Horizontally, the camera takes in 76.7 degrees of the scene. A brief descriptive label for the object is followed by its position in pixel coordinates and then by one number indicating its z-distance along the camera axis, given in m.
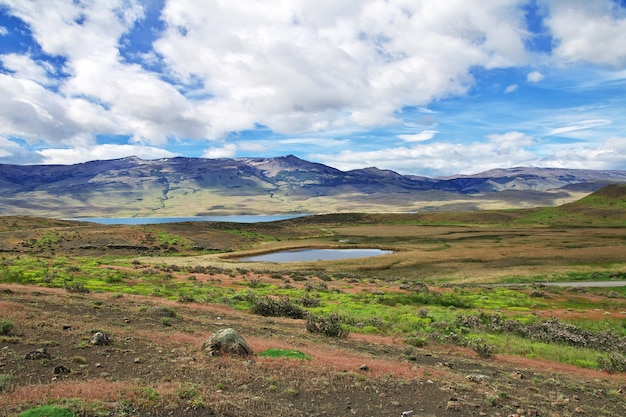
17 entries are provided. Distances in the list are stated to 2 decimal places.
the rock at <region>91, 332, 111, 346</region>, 12.91
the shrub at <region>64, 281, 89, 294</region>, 24.95
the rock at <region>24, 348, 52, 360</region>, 10.88
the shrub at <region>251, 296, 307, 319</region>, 25.34
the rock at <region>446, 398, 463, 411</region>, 10.93
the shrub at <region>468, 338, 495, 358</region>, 18.34
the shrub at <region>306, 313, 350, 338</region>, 19.92
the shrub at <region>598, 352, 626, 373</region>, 17.45
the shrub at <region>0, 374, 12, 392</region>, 8.92
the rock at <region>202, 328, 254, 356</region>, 13.39
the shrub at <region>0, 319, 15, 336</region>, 12.47
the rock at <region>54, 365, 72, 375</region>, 10.27
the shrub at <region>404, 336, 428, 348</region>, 20.11
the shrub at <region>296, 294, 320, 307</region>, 30.61
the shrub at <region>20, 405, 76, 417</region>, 7.51
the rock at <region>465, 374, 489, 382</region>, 13.61
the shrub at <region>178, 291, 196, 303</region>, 26.30
